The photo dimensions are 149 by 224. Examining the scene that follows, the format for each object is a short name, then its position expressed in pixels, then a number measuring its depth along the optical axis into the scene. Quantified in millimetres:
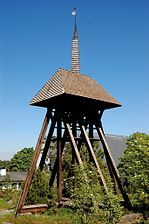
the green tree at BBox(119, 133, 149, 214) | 12992
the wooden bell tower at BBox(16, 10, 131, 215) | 14570
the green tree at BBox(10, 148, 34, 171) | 82062
